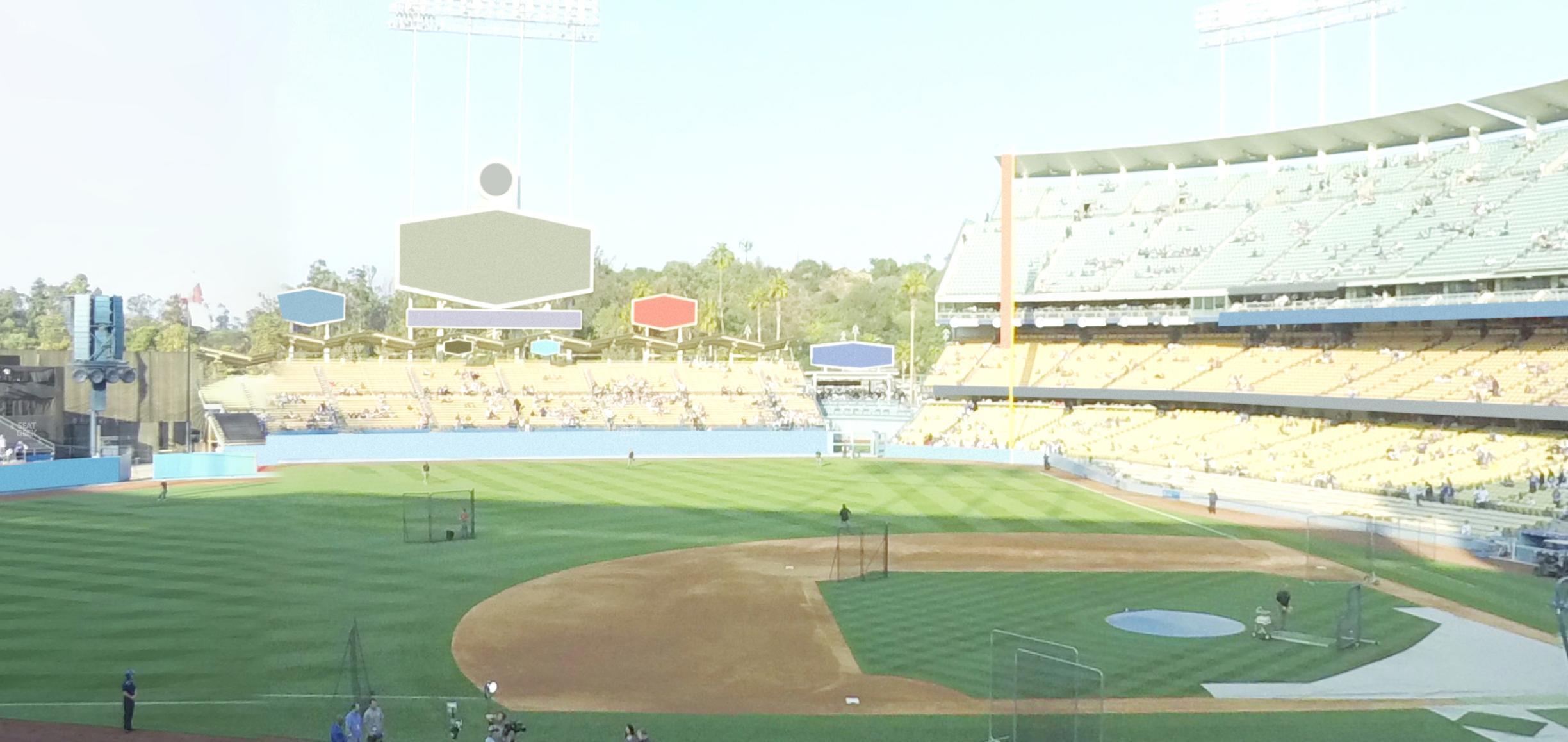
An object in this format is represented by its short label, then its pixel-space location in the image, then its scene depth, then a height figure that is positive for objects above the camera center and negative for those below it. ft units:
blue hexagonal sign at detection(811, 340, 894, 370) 270.67 +5.66
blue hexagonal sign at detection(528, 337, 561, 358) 242.58 +5.65
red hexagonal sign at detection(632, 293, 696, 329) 252.01 +14.03
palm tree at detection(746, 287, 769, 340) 364.99 +24.99
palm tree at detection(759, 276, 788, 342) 353.72 +27.30
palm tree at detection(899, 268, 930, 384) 341.00 +28.69
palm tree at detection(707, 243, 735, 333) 371.76 +39.00
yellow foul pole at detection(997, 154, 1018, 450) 219.20 +21.71
